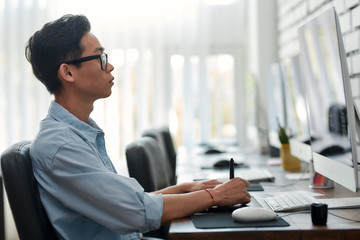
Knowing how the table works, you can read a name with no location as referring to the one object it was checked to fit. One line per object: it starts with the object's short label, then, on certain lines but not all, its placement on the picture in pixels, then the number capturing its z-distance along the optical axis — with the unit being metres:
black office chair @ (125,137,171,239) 1.81
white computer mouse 1.34
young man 1.29
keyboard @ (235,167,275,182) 2.13
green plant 2.60
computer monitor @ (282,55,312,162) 2.25
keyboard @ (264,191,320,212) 1.48
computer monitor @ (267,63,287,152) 2.86
